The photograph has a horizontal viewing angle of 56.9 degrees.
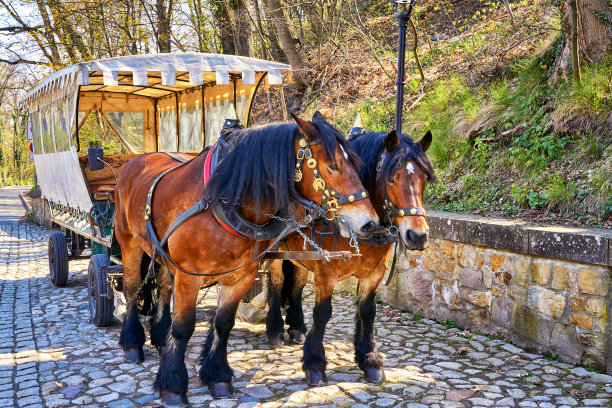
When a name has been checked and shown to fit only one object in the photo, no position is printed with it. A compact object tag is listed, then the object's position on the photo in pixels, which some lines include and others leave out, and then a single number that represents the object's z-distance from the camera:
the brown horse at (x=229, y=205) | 3.18
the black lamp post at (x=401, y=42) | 6.00
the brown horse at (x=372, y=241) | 3.53
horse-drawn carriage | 5.48
